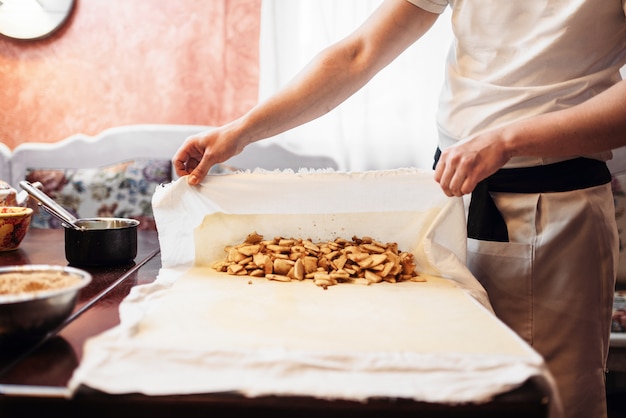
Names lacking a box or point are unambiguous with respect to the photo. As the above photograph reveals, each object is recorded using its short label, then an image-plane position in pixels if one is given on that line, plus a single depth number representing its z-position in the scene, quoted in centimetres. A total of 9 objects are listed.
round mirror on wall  293
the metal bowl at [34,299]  67
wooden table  60
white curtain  282
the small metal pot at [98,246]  118
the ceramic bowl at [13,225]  137
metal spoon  122
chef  118
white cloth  63
